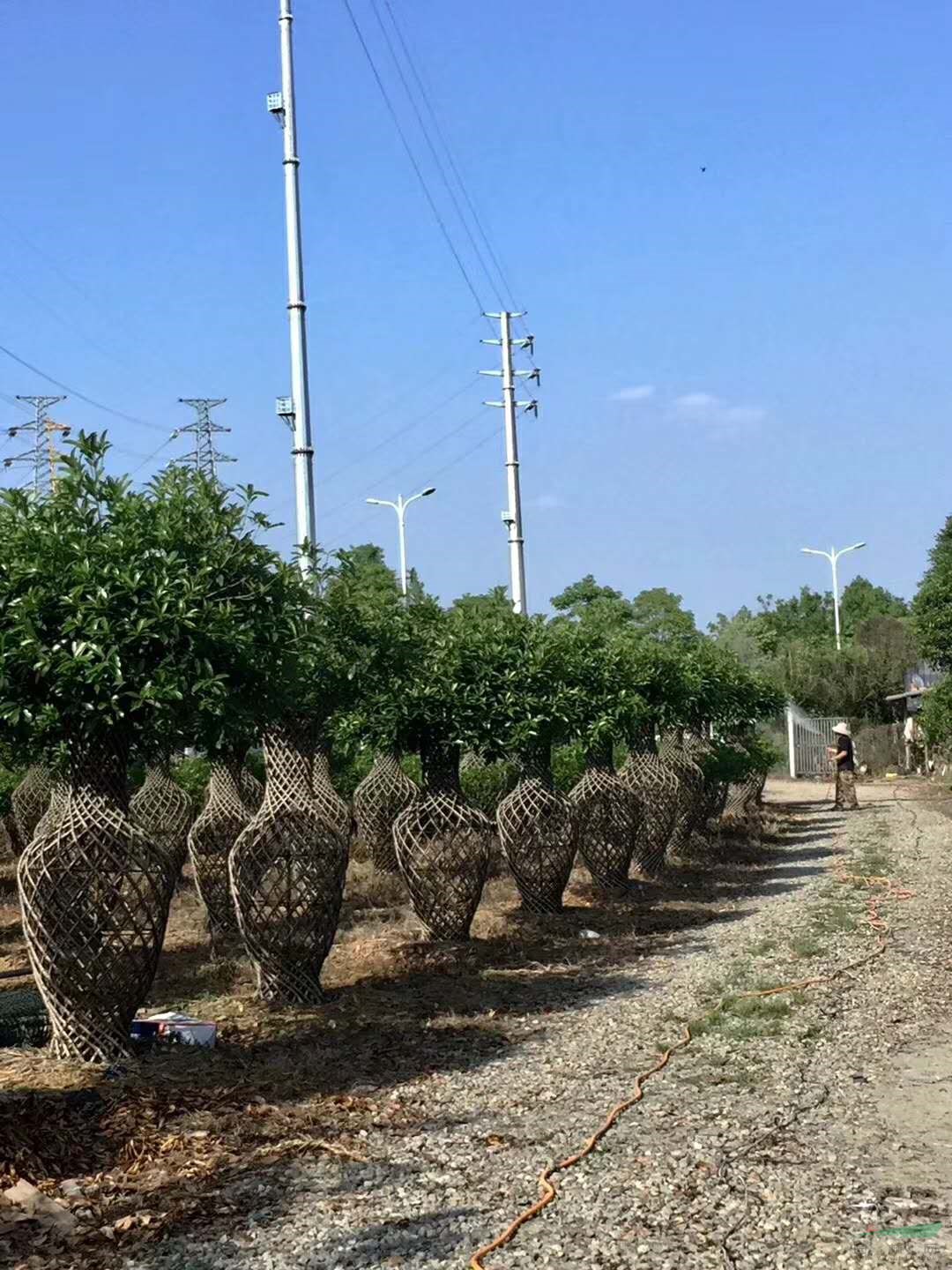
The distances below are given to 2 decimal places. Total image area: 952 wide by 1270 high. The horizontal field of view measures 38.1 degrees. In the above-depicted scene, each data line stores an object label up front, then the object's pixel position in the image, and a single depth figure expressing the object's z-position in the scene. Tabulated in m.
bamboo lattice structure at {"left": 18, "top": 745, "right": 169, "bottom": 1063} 7.07
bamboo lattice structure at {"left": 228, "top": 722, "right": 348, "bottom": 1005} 8.76
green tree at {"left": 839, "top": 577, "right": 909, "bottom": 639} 77.56
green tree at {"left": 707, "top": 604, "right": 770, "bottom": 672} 51.41
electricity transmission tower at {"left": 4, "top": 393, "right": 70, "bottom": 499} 42.75
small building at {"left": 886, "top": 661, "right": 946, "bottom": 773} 40.16
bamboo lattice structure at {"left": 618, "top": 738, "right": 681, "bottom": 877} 16.44
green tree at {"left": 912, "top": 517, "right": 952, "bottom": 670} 26.17
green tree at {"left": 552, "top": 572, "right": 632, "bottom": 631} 50.78
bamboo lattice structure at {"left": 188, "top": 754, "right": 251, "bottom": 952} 11.83
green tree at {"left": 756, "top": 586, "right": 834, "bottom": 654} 76.19
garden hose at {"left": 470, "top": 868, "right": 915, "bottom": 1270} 4.68
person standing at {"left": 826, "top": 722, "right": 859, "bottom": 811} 27.67
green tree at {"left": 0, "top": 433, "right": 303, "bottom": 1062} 6.77
